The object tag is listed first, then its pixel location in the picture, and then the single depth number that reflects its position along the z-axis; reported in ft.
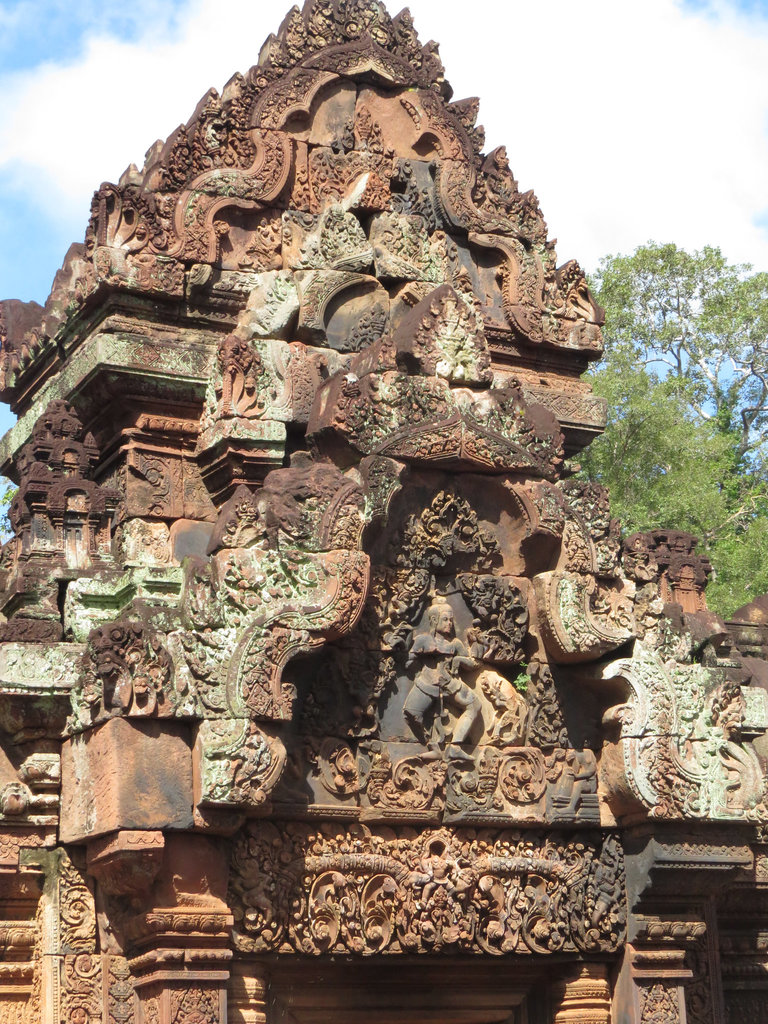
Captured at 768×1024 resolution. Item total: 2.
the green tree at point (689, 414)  71.67
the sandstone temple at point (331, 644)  26.63
